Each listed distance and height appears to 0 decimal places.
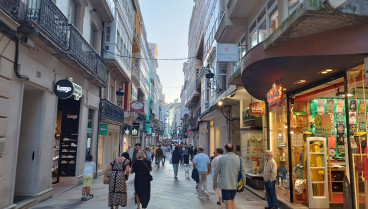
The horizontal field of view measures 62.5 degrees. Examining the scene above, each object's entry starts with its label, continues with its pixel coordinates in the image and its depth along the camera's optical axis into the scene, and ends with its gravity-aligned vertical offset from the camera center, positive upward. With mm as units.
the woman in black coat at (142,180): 7875 -1031
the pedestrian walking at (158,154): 22672 -1019
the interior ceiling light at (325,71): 7109 +1697
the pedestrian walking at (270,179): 8648 -1064
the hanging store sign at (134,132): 27234 +719
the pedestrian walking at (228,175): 7066 -780
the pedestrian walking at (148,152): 16141 -659
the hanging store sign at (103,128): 16969 +620
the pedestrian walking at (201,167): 10805 -922
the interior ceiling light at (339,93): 8043 +1321
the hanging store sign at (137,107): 23844 +2618
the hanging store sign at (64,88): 10211 +1710
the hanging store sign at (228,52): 14586 +4290
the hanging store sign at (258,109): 11891 +1281
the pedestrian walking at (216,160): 9586 -684
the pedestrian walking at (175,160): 16625 -1049
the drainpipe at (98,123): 17016 +932
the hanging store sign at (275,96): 7764 +1248
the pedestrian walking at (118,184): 7785 -1131
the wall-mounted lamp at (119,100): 23567 +3137
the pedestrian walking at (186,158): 24516 -1383
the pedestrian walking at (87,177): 10055 -1241
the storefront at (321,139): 6836 +114
